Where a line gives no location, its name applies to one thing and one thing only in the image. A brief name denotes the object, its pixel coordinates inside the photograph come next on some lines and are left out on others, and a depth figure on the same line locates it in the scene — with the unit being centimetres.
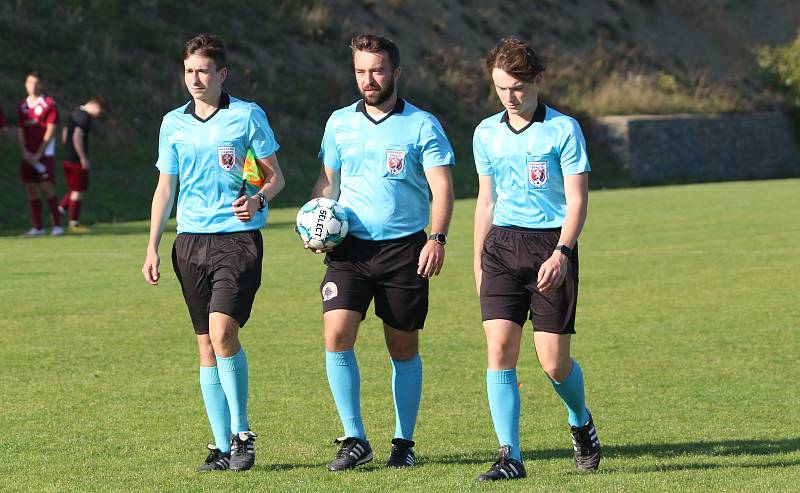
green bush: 10975
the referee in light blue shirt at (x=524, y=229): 1376
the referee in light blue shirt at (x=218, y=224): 1433
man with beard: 1453
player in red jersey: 4400
